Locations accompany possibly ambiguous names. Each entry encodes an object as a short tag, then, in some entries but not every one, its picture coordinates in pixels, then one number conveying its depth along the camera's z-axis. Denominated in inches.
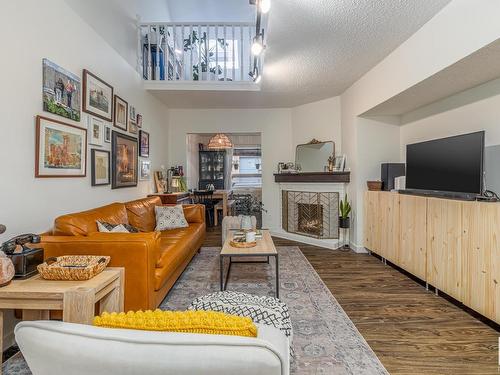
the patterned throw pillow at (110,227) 97.5
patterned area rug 69.4
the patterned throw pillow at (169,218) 146.7
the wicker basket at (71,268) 64.4
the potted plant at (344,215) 173.0
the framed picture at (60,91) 90.4
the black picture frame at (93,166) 116.4
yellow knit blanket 28.4
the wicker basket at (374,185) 157.5
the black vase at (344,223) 172.6
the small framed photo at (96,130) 114.3
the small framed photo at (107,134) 125.9
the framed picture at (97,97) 111.1
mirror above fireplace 203.0
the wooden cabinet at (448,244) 84.4
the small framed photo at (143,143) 166.9
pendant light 283.6
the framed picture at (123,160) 134.2
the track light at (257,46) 122.3
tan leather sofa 81.5
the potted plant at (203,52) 177.5
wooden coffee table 99.7
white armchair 23.1
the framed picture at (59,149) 87.5
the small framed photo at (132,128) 153.3
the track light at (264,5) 96.7
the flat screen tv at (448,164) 93.9
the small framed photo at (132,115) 153.3
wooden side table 55.7
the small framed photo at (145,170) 168.9
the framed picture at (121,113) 137.2
